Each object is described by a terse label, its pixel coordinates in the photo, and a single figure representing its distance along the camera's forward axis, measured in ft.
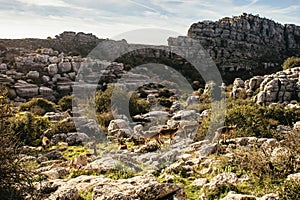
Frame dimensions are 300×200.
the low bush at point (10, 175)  22.25
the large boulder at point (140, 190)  20.81
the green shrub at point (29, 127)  54.65
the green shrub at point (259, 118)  48.06
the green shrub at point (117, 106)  73.26
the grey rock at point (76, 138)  53.26
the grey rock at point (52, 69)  132.16
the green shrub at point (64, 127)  58.74
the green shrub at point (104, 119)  65.16
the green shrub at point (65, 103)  92.48
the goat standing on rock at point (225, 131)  45.13
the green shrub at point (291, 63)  131.75
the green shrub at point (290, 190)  20.28
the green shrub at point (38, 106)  81.92
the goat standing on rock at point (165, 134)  45.75
